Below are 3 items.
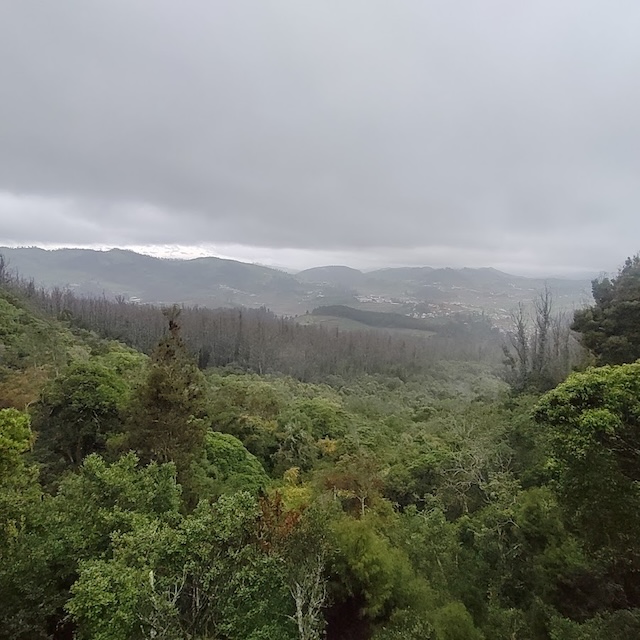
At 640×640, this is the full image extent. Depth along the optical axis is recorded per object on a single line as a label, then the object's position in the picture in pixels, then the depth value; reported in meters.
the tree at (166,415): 12.95
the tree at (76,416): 14.48
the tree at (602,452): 6.47
